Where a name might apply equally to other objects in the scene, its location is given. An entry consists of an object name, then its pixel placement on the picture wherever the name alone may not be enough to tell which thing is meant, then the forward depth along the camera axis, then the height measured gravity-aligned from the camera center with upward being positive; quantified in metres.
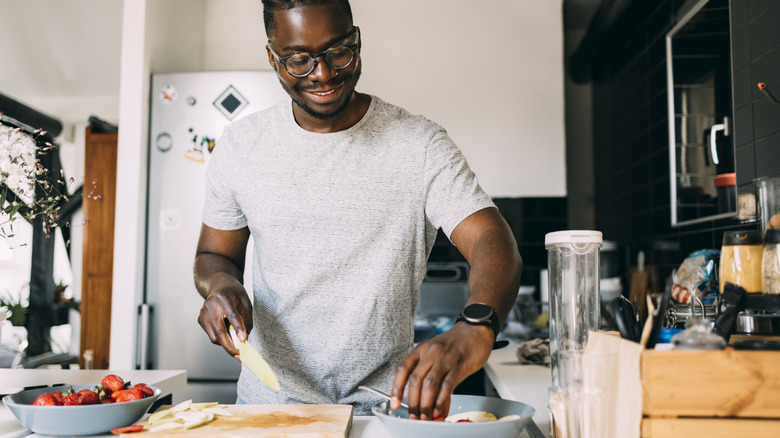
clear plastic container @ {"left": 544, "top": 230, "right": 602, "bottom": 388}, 0.99 -0.06
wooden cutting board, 0.88 -0.24
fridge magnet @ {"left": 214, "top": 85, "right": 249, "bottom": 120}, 2.87 +0.67
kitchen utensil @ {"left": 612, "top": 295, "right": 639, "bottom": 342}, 0.82 -0.08
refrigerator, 2.77 +0.20
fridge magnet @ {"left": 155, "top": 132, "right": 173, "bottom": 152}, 2.85 +0.49
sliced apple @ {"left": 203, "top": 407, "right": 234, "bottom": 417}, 0.98 -0.24
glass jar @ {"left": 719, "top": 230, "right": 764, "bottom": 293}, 1.18 -0.01
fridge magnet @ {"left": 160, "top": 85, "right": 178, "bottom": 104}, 2.87 +0.71
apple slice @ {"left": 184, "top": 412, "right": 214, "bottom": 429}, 0.90 -0.23
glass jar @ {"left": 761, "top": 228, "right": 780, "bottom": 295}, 1.14 -0.01
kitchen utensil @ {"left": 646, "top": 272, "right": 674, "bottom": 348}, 0.80 -0.07
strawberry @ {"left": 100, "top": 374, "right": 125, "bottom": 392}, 1.05 -0.21
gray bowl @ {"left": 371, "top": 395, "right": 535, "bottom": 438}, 0.81 -0.22
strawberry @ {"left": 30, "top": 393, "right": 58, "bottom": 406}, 0.95 -0.21
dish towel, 2.17 -0.33
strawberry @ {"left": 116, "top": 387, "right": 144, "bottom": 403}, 1.00 -0.21
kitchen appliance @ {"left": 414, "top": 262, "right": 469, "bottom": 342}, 3.31 -0.18
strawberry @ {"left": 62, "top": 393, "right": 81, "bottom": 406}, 0.96 -0.21
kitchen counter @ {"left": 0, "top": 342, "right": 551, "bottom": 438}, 1.10 -0.31
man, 1.18 +0.08
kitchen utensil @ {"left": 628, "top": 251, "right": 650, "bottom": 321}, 2.88 -0.12
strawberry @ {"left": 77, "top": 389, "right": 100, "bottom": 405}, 0.97 -0.21
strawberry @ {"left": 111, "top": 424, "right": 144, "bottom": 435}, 0.91 -0.24
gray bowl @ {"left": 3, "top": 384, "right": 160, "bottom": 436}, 0.93 -0.23
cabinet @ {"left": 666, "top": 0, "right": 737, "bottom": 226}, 2.28 +0.54
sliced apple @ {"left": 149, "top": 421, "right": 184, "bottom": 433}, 0.90 -0.24
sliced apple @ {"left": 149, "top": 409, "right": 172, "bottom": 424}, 0.95 -0.24
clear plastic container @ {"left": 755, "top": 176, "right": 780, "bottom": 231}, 1.42 +0.12
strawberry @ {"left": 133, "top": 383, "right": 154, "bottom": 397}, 1.03 -0.21
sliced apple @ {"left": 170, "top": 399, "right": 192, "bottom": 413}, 0.99 -0.23
